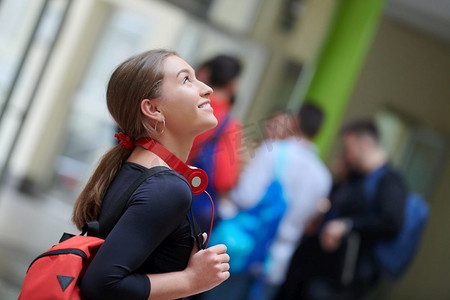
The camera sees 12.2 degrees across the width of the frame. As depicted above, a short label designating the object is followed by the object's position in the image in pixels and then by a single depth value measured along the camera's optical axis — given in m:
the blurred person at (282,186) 5.53
